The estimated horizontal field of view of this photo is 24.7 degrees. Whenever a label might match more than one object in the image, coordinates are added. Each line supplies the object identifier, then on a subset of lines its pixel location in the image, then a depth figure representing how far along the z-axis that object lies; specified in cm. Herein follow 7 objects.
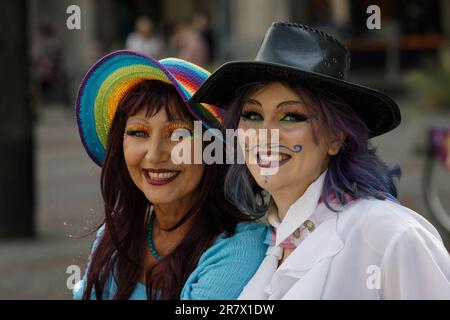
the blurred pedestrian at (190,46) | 1691
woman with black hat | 224
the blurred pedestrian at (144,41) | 1978
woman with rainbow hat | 290
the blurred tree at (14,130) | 852
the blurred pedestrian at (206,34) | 2059
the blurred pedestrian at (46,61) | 2027
